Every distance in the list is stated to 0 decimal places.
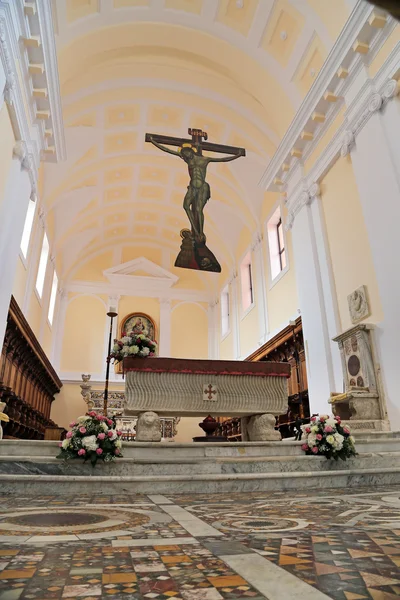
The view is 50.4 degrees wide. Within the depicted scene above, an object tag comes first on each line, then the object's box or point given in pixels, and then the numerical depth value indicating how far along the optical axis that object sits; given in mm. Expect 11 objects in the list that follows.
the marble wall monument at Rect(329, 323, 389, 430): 6641
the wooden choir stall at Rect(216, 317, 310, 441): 10141
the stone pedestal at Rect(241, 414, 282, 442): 6016
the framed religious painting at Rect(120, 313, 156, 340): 18094
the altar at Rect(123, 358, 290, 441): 5715
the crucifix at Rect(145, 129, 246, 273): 7043
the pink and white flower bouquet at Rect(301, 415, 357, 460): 4723
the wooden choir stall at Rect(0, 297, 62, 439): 9172
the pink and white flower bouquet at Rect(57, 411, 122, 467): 4293
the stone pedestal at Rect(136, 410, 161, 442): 5520
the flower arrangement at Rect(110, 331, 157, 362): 5848
